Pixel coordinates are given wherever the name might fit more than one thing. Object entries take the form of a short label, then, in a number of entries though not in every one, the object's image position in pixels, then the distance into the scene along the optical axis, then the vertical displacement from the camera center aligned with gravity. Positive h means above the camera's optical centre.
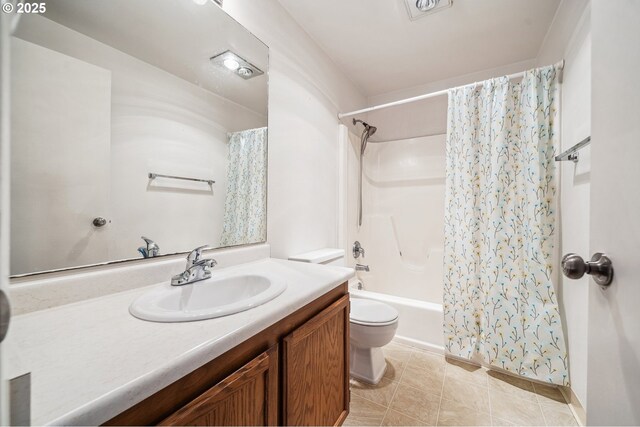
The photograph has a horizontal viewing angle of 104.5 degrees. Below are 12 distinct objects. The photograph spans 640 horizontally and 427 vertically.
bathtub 1.87 -0.84
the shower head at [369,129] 2.58 +0.90
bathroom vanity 0.42 -0.30
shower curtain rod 1.51 +0.92
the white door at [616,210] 0.42 +0.01
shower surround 2.44 -0.01
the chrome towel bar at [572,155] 1.18 +0.32
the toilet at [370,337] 1.47 -0.75
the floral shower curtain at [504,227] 1.53 -0.08
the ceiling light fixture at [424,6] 1.54 +1.33
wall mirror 0.72 +0.30
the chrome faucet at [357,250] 2.44 -0.36
